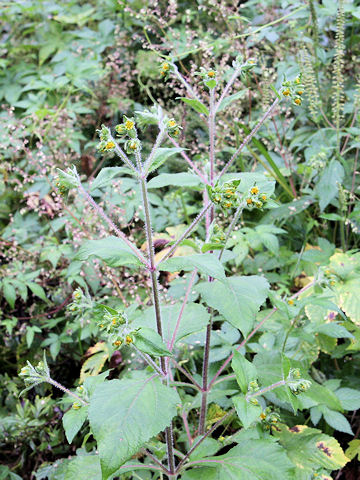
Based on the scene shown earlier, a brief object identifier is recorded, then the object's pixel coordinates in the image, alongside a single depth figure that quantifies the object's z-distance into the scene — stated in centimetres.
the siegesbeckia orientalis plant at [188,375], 81
